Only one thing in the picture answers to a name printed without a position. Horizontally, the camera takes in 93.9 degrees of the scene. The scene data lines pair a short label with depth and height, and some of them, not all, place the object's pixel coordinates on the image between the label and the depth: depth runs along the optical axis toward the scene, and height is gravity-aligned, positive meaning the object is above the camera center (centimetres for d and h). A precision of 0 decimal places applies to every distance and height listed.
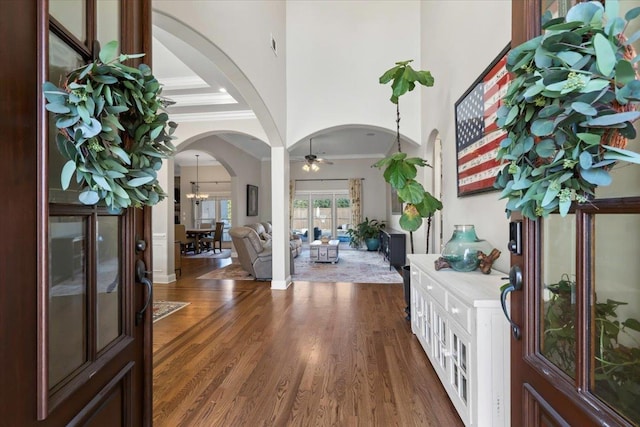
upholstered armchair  561 -75
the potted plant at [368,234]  936 -68
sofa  721 -59
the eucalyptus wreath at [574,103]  60 +24
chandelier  1054 +66
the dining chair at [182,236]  813 -64
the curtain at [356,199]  1004 +45
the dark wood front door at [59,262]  62 -14
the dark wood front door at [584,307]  70 -26
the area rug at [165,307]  376 -129
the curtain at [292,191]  1043 +75
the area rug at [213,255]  909 -132
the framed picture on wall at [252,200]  928 +41
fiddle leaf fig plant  287 +36
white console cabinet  153 -75
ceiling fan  740 +127
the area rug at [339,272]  568 -125
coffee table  735 -97
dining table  952 -68
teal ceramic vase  219 -27
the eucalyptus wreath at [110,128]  73 +24
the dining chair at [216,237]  966 -82
